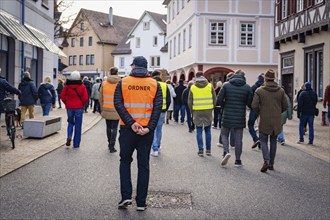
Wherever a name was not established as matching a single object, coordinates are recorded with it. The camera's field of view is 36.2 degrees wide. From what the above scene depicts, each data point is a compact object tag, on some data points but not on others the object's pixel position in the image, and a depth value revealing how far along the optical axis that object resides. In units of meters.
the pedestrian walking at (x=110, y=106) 10.73
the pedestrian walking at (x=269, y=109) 9.25
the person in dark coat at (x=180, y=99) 20.70
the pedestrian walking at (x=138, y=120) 6.06
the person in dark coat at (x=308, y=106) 13.73
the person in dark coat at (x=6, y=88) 11.06
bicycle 11.21
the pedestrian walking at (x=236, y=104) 9.71
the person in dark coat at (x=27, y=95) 14.93
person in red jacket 11.48
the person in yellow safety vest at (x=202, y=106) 10.98
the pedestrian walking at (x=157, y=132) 10.77
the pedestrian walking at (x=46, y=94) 16.58
